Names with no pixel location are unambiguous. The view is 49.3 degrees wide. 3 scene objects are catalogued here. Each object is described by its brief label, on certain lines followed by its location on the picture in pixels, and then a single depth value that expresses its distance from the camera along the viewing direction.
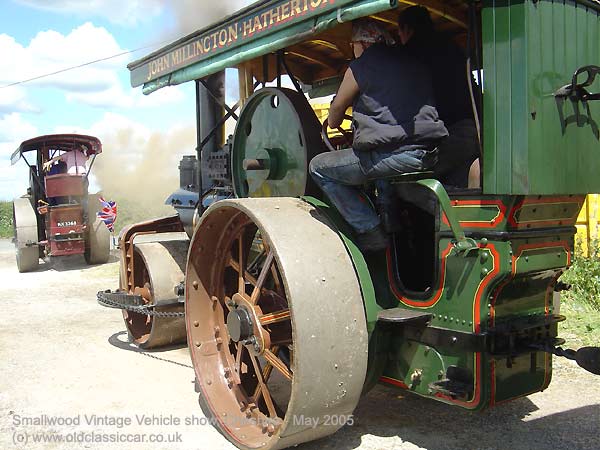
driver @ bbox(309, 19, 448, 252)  2.72
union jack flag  13.15
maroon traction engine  9.94
